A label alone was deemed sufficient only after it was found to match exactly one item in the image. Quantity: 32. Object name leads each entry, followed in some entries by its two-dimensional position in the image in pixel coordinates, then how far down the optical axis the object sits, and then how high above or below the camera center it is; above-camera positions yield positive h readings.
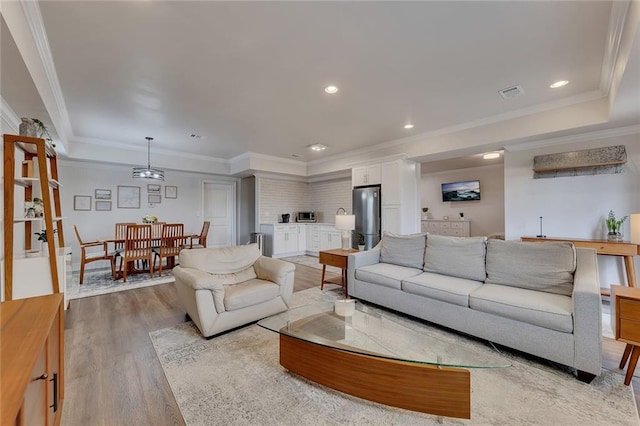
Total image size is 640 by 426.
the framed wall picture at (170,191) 6.62 +0.62
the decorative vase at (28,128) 2.61 +0.90
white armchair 2.47 -0.76
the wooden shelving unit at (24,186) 2.27 +0.21
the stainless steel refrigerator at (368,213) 5.46 +0.03
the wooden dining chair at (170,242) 4.91 -0.51
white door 7.36 +0.13
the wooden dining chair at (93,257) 4.46 -0.72
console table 3.07 -0.46
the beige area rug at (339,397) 1.55 -1.21
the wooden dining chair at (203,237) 5.72 -0.47
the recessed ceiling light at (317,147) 5.45 +1.46
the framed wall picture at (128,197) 6.05 +0.45
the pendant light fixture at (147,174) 4.70 +0.77
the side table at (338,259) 3.70 -0.66
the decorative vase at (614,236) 3.30 -0.30
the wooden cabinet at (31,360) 0.67 -0.44
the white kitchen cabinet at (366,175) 5.51 +0.86
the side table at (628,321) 1.74 -0.74
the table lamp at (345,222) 4.08 -0.12
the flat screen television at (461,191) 7.58 +0.69
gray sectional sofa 1.89 -0.72
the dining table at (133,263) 4.67 -0.92
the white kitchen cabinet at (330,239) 6.71 -0.64
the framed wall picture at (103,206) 5.78 +0.23
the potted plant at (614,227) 3.32 -0.19
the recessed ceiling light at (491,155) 5.43 +1.24
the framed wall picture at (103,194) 5.77 +0.50
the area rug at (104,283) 3.96 -1.13
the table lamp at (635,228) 2.32 -0.14
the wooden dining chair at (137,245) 4.48 -0.52
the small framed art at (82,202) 5.52 +0.31
